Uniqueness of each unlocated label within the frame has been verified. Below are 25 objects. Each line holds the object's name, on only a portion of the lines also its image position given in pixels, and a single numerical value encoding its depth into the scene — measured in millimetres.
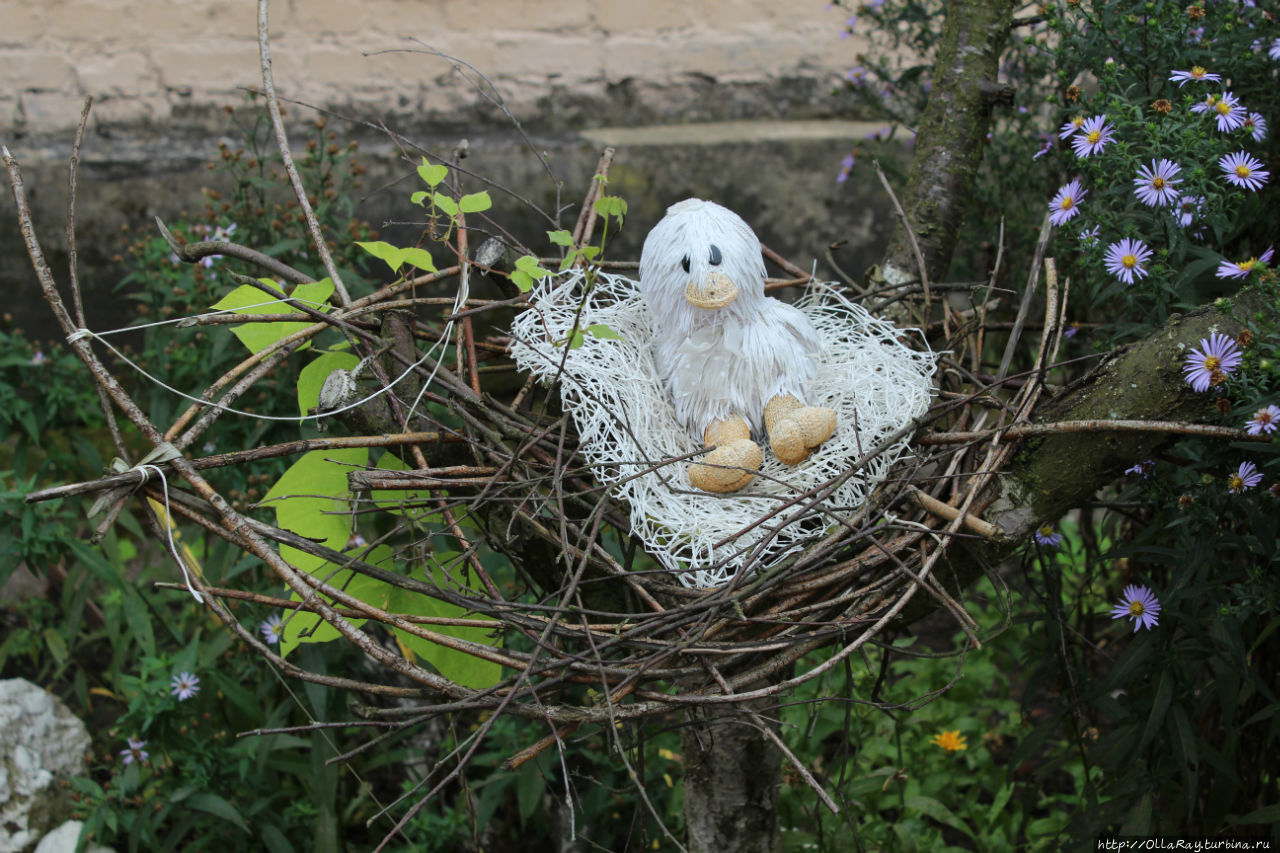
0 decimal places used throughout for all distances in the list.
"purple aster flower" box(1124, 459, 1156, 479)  1608
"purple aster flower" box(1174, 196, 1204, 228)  1493
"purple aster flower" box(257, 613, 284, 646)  1988
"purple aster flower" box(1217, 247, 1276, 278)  1338
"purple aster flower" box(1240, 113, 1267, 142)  1515
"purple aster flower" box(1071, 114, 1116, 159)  1549
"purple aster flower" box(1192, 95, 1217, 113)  1500
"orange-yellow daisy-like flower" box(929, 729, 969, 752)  2307
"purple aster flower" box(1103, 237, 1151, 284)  1513
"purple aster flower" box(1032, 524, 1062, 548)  1584
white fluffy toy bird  1626
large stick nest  1245
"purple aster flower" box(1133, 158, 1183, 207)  1478
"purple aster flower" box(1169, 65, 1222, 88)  1538
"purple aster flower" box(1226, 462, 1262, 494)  1371
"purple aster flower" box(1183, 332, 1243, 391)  1278
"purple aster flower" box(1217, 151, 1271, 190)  1480
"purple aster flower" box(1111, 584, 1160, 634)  1604
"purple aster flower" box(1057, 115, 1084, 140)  1573
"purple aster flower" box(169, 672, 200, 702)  2012
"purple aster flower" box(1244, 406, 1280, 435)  1224
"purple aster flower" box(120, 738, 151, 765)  2006
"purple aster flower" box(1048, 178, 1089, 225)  1632
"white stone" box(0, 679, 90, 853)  2211
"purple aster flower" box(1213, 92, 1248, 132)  1483
